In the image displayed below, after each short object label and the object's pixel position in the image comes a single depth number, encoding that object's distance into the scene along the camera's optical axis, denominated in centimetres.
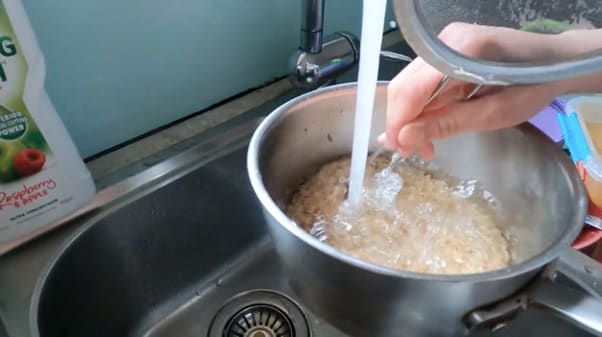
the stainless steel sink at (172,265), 53
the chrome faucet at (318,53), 64
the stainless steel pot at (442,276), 38
